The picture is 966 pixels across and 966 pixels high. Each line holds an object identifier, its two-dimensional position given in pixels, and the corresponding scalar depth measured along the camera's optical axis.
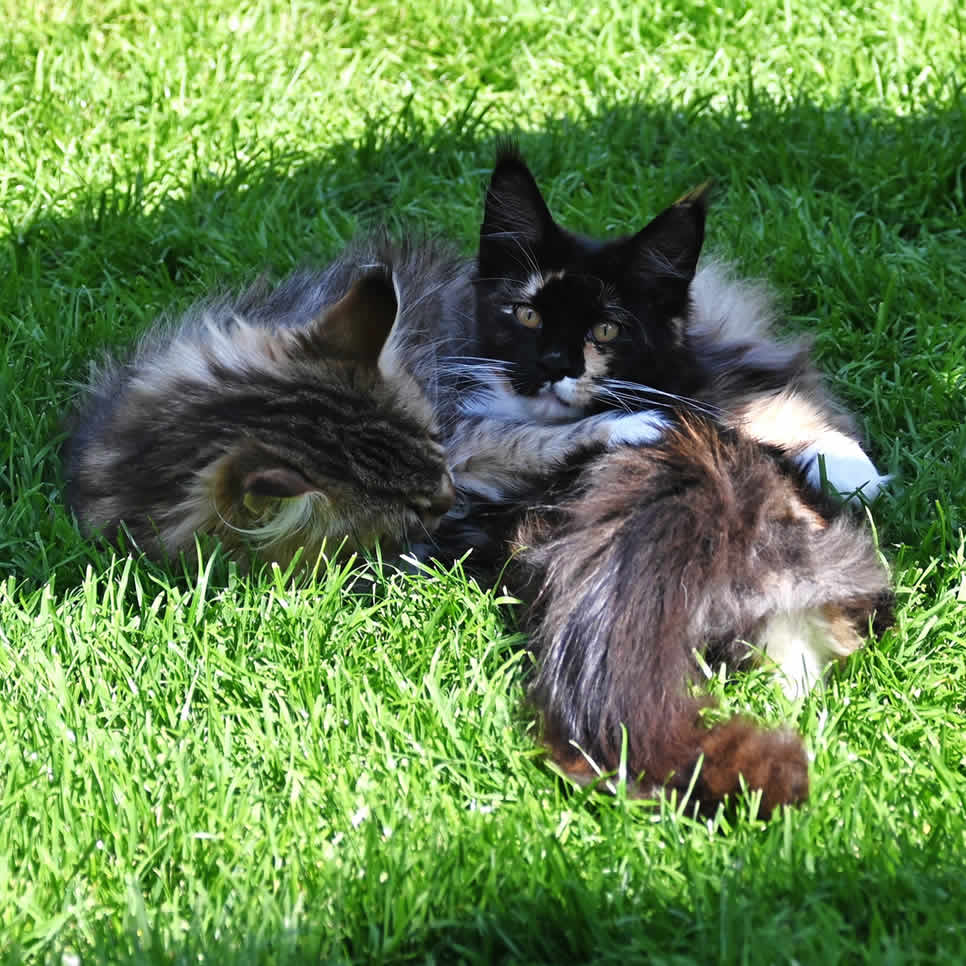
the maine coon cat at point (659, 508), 5.24
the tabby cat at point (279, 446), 6.35
